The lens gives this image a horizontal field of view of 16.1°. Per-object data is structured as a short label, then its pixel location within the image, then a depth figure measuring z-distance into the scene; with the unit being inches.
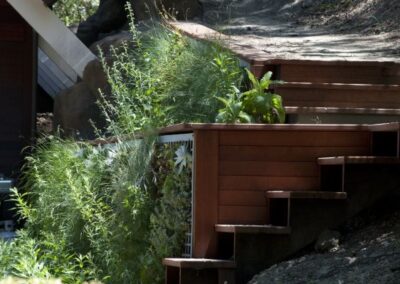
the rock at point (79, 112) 637.2
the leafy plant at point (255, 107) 396.8
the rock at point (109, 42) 624.8
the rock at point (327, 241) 356.3
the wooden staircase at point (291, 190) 359.5
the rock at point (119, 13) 714.5
